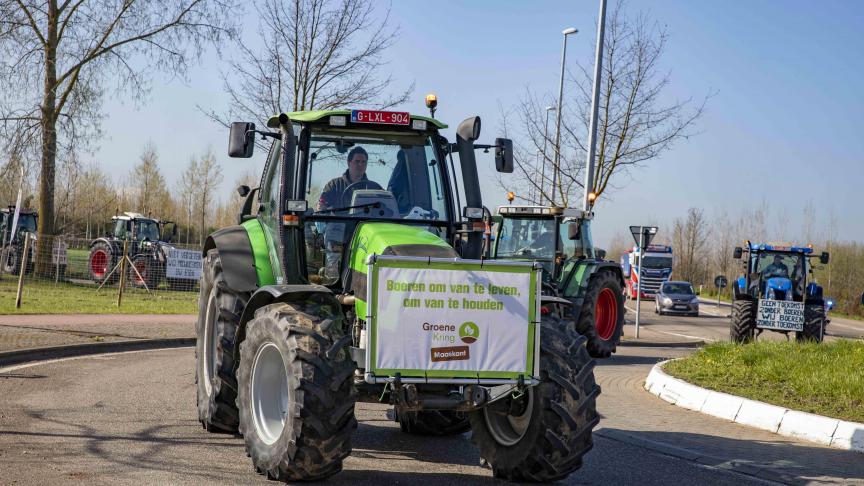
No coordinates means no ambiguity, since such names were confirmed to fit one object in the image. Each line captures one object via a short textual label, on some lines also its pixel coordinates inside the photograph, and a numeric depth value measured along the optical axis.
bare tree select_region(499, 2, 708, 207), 26.59
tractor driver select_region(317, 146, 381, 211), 7.68
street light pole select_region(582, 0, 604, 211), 22.89
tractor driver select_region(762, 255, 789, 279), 23.52
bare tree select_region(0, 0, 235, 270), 29.45
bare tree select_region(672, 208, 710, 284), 75.88
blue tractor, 21.44
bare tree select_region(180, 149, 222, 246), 59.69
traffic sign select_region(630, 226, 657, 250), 22.83
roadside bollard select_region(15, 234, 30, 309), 20.43
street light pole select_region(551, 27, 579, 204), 29.06
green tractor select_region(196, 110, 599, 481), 6.23
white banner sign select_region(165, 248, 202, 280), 26.31
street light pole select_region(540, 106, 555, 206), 30.77
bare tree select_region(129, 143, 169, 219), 62.56
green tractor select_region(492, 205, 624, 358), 18.09
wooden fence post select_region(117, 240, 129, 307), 23.58
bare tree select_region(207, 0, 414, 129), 23.42
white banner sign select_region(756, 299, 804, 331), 21.39
